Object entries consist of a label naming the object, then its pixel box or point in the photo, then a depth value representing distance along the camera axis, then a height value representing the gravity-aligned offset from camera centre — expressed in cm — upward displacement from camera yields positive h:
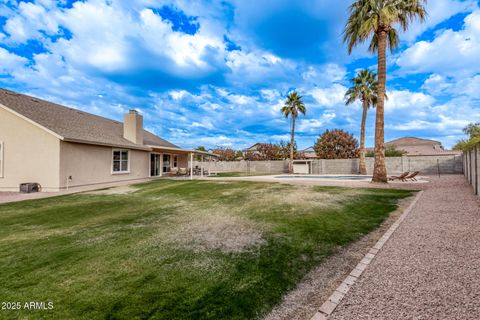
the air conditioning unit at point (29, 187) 1178 -118
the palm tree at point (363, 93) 2284 +726
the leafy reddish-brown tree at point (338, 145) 3509 +288
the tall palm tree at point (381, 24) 1365 +853
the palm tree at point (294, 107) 2977 +751
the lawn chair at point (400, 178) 1602 -108
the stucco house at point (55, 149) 1195 +94
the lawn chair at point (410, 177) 1627 -102
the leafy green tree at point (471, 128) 3187 +524
